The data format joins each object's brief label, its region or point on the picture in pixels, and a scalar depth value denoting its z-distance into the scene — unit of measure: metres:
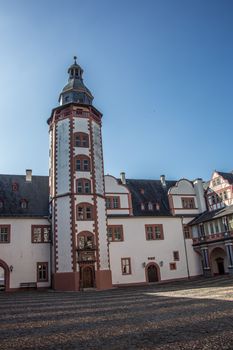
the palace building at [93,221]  27.72
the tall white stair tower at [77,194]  26.81
